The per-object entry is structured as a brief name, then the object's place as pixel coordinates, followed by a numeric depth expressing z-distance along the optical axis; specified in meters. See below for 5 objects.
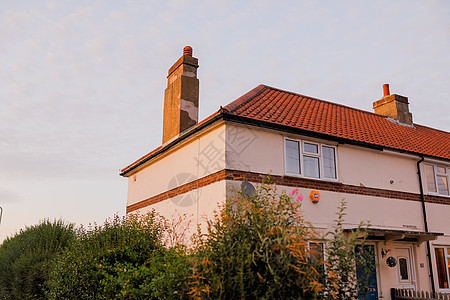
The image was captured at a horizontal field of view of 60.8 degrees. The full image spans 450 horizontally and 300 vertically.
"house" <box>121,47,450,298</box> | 10.91
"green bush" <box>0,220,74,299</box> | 11.88
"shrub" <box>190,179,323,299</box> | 5.12
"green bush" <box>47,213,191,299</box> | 8.19
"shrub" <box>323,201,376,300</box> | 5.55
